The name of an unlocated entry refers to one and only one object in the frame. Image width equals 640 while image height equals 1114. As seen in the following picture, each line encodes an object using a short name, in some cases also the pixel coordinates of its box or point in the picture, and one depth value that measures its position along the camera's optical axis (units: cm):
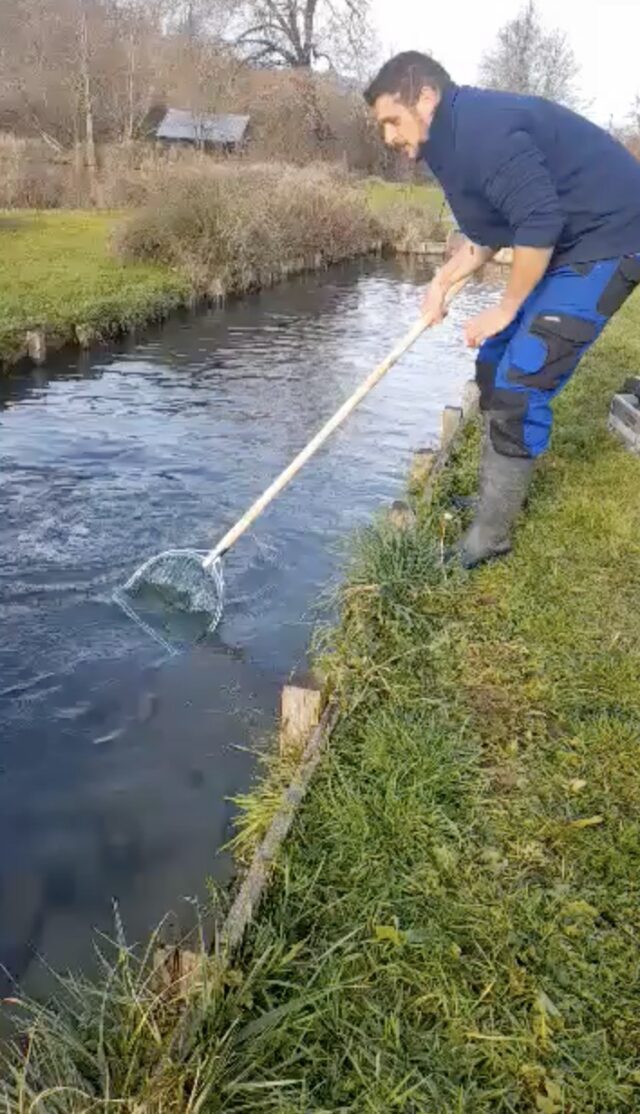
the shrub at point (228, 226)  1706
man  389
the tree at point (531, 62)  5244
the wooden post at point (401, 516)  540
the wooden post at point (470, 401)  868
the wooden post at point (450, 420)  774
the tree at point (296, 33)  4429
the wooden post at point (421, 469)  677
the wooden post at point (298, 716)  367
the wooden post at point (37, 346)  1176
